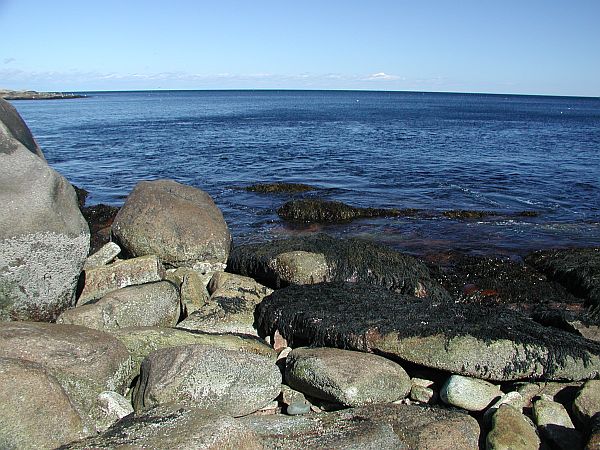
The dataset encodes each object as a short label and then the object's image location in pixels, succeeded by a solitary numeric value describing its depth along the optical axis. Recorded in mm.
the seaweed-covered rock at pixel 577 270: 8711
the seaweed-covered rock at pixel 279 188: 19797
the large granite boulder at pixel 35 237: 7051
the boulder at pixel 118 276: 8336
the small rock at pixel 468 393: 5973
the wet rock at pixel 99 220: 12430
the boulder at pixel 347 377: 5750
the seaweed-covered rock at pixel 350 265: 9062
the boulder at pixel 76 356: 5320
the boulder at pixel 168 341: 6340
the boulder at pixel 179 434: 4207
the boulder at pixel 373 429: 4852
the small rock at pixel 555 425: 5316
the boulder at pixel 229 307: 7562
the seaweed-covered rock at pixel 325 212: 16078
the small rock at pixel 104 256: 9633
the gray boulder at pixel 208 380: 5453
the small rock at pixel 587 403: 5512
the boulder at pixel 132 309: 7039
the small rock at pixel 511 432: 5160
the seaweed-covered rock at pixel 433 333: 6309
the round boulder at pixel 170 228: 9660
